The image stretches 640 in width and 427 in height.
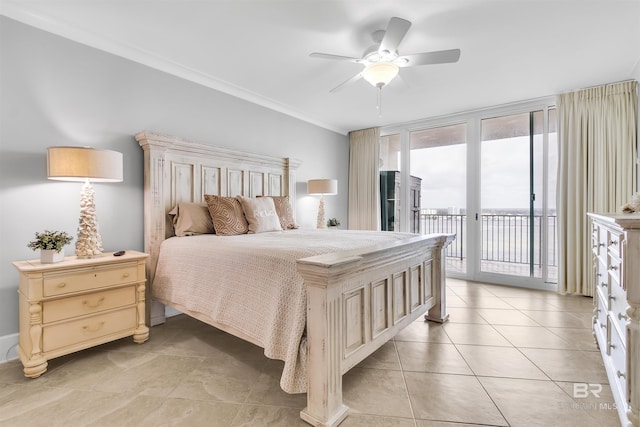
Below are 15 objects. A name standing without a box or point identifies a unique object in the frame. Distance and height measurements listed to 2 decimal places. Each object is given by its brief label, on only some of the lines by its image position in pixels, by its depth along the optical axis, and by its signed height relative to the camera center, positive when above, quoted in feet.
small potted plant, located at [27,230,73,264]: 6.38 -0.70
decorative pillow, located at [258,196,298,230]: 11.56 +0.09
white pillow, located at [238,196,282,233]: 9.88 -0.02
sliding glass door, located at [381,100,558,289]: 12.88 +1.34
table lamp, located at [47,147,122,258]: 6.62 +0.96
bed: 4.69 -1.39
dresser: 3.99 -1.52
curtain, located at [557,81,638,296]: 10.69 +1.94
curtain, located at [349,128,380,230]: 17.15 +2.08
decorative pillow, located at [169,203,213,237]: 9.16 -0.18
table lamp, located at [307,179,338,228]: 14.47 +1.38
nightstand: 6.08 -2.08
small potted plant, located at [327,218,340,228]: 15.51 -0.45
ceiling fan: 7.16 +4.03
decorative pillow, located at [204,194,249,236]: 9.23 -0.06
